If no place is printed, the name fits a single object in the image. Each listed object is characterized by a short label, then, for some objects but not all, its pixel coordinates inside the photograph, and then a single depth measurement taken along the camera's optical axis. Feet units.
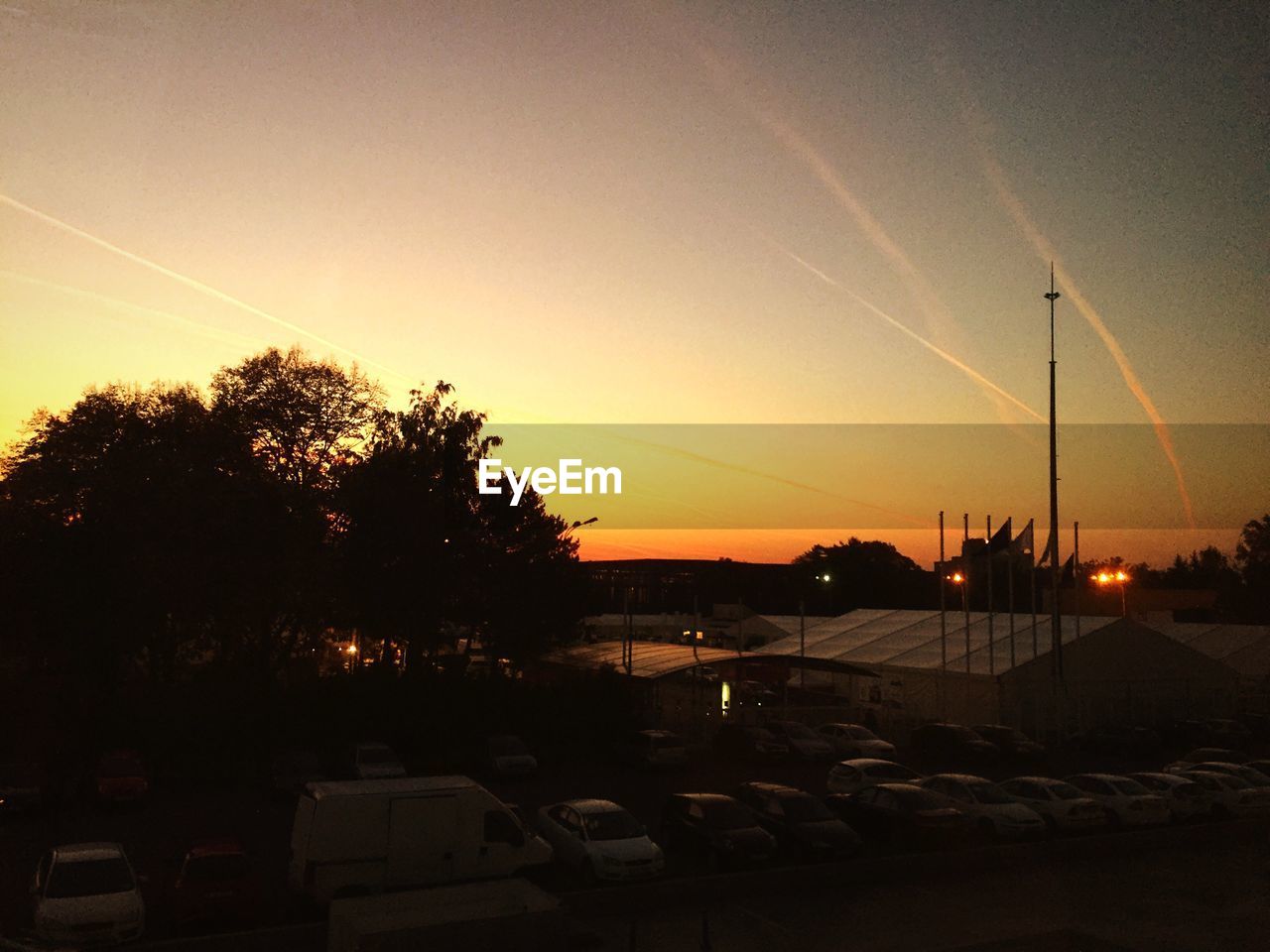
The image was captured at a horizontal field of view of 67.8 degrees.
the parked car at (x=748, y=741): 113.63
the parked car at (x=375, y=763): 93.15
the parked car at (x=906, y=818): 68.74
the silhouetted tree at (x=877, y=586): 380.37
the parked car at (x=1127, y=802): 78.38
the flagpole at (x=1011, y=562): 140.40
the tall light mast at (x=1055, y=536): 123.03
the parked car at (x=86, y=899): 45.60
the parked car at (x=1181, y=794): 82.28
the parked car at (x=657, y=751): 106.52
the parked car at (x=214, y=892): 49.06
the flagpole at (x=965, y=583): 139.06
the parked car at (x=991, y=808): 72.18
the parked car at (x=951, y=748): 118.32
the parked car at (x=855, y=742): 116.98
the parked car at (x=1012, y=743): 118.42
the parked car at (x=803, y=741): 115.75
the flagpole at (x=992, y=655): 137.85
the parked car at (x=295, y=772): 89.30
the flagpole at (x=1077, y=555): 142.92
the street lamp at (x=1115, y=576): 171.37
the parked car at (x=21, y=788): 77.46
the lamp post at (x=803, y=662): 146.82
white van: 51.62
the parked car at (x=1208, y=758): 107.34
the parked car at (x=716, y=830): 61.31
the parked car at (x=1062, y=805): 75.92
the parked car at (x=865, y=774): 86.28
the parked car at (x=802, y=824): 63.57
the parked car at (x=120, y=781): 82.94
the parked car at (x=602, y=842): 57.93
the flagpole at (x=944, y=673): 143.39
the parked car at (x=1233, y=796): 84.23
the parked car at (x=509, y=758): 102.12
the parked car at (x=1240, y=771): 88.84
